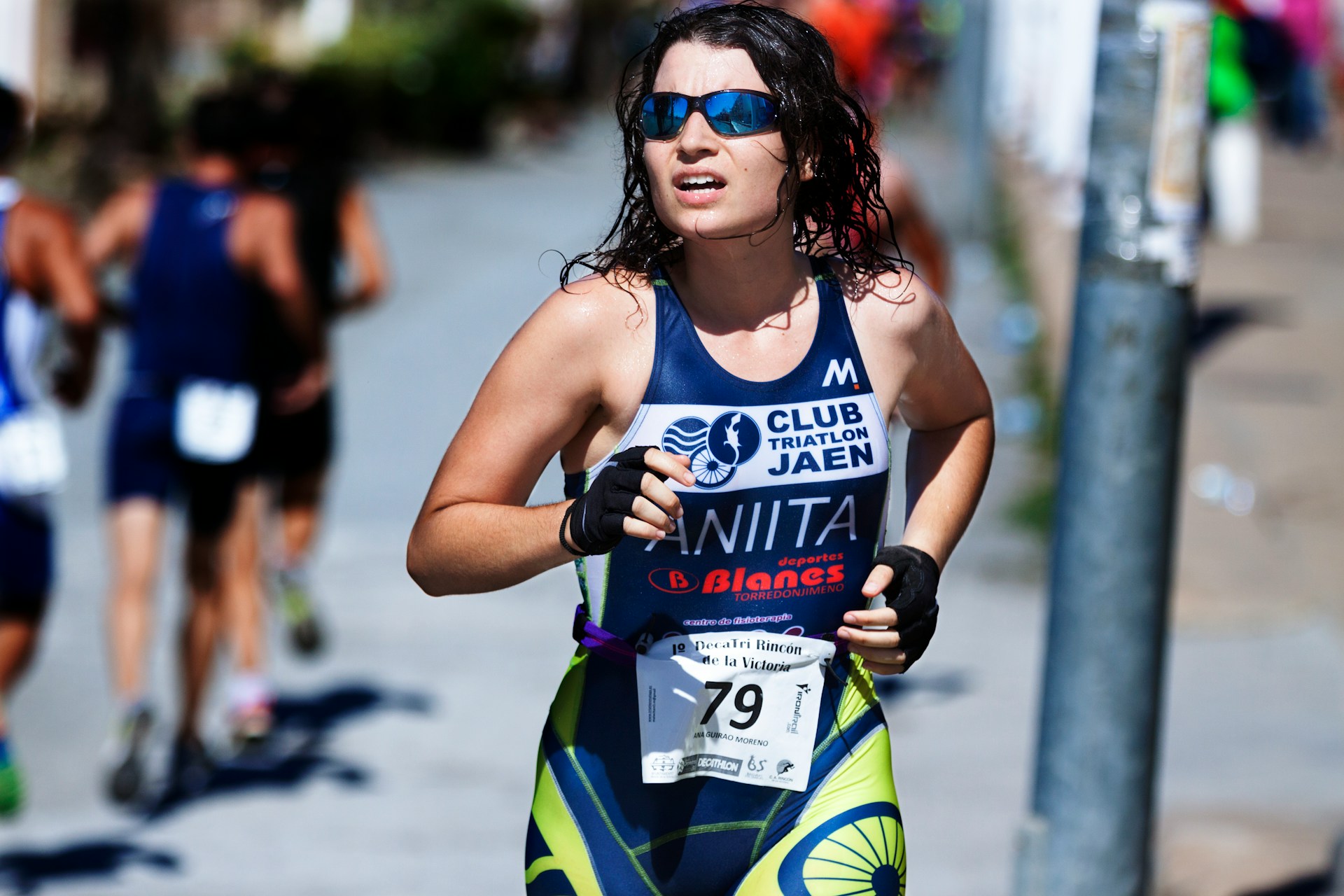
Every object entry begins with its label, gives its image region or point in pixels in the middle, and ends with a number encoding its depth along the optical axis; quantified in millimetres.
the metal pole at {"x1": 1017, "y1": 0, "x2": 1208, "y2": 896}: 7840
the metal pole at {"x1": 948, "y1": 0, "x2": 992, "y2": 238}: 31922
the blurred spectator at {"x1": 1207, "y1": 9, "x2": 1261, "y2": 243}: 23266
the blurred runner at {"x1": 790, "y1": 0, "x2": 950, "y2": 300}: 12789
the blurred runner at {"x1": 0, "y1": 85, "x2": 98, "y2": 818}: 8656
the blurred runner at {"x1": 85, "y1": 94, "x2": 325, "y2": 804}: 10836
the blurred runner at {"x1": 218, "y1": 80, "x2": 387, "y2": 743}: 12094
